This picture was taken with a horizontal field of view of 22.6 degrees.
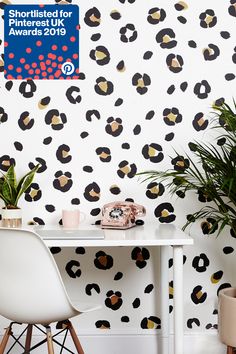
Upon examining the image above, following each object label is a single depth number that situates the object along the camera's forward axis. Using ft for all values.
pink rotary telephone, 9.69
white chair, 7.55
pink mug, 9.86
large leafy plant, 9.42
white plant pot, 9.68
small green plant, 9.86
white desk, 8.23
